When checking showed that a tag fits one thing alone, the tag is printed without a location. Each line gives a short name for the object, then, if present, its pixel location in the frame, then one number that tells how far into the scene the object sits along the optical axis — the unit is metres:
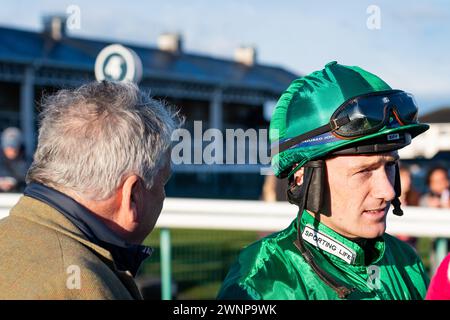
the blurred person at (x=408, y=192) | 7.31
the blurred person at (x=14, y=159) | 7.81
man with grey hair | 1.68
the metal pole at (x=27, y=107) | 24.42
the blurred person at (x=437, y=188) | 7.86
